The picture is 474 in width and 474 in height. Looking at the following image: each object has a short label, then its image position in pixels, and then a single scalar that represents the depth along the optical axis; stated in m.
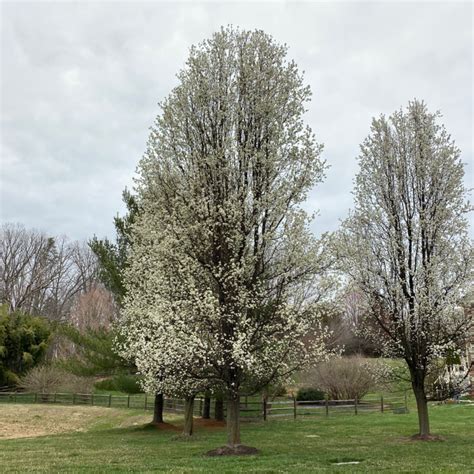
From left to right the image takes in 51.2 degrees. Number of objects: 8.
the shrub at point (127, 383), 23.73
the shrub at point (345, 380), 26.64
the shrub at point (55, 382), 30.84
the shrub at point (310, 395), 27.47
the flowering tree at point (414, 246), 13.91
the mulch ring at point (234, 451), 10.88
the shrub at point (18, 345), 34.00
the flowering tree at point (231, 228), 10.91
